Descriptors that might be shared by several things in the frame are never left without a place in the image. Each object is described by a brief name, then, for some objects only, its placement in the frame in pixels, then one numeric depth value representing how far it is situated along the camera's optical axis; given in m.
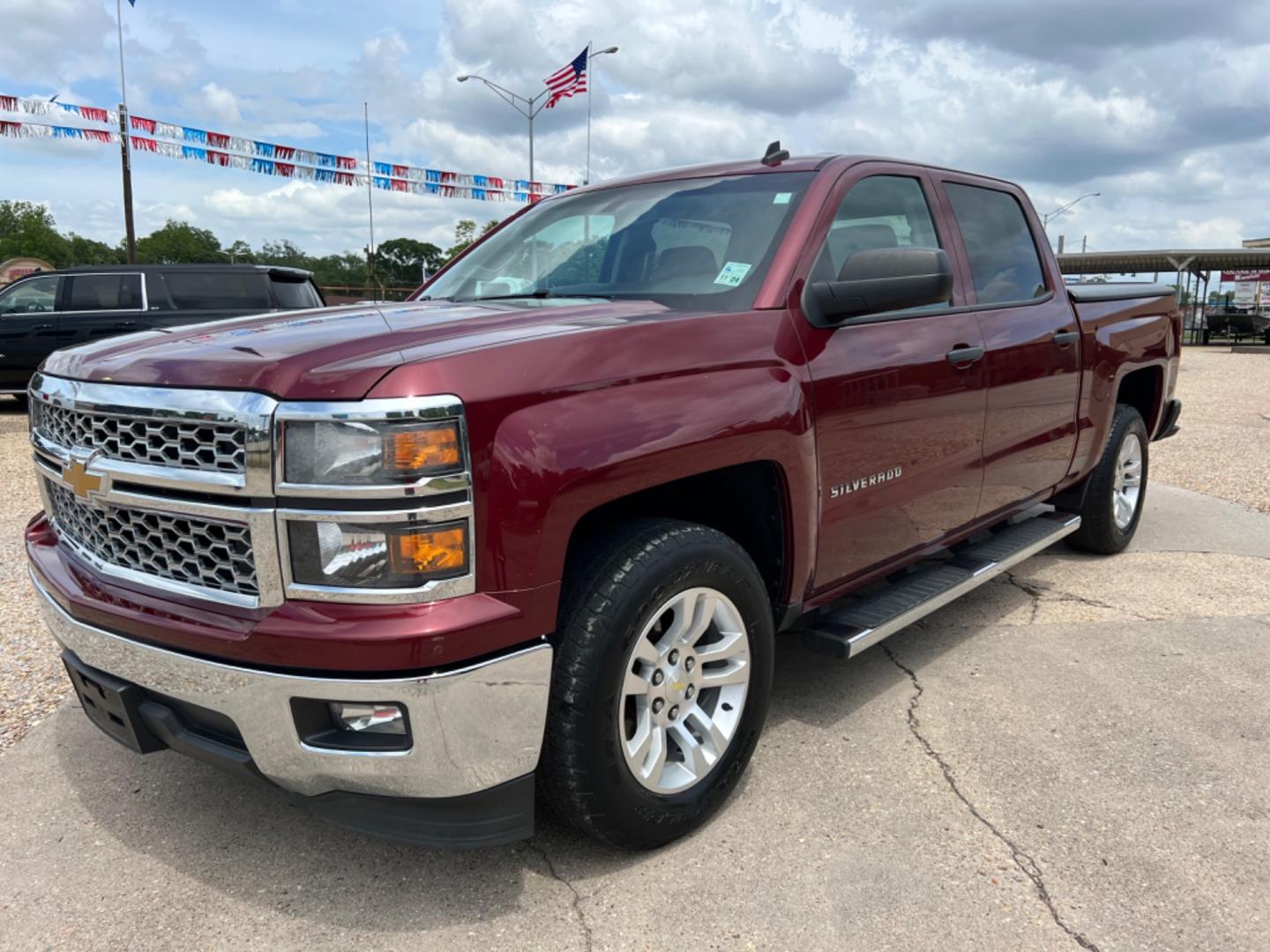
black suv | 11.72
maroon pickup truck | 1.98
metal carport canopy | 32.82
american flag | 24.34
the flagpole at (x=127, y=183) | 19.42
